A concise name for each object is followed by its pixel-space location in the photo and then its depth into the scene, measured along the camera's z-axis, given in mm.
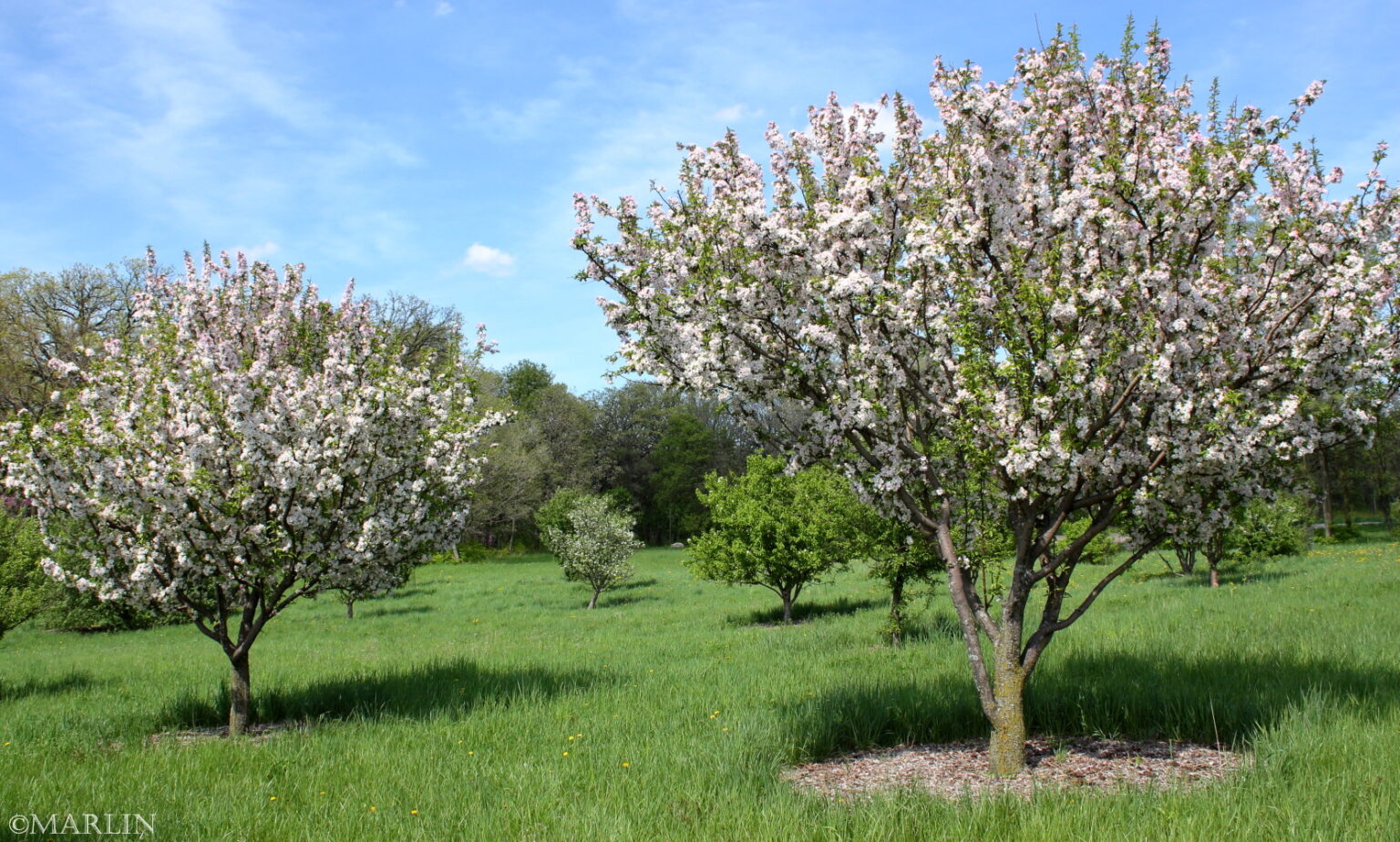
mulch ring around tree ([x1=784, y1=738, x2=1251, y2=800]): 6328
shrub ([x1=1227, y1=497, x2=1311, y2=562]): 22875
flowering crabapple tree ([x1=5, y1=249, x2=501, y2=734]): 9031
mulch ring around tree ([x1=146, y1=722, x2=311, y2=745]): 9602
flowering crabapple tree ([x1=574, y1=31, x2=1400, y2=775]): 5898
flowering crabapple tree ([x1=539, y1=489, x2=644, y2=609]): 29359
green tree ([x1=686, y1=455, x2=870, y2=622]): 19766
